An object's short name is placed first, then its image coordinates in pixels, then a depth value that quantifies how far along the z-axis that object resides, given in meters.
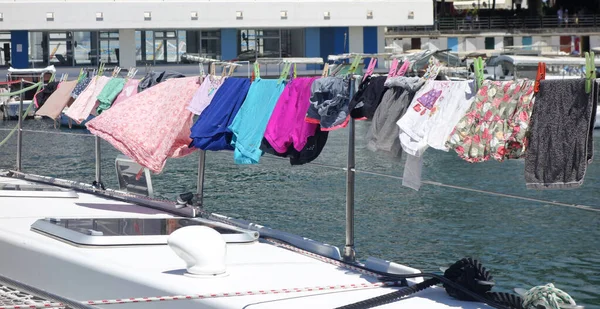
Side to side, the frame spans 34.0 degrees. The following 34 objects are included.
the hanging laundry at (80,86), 8.91
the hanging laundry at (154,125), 7.14
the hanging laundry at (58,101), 9.35
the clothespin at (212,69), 6.95
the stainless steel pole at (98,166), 7.62
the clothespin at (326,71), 6.21
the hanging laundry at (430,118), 5.41
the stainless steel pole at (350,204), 5.17
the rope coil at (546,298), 3.88
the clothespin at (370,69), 5.76
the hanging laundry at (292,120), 6.25
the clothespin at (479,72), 5.23
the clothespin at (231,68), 6.96
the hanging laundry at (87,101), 8.69
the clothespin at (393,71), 5.73
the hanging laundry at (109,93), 8.38
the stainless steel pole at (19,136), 8.52
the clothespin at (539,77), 4.89
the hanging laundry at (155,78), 7.76
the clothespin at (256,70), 6.72
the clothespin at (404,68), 5.75
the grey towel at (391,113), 5.62
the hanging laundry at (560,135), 4.77
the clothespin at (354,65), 5.83
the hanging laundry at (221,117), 6.71
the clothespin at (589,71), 4.47
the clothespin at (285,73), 6.39
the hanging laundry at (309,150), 6.30
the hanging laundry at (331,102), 5.95
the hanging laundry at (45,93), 9.95
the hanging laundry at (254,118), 6.43
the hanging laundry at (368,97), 5.72
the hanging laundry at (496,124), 5.07
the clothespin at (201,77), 7.13
